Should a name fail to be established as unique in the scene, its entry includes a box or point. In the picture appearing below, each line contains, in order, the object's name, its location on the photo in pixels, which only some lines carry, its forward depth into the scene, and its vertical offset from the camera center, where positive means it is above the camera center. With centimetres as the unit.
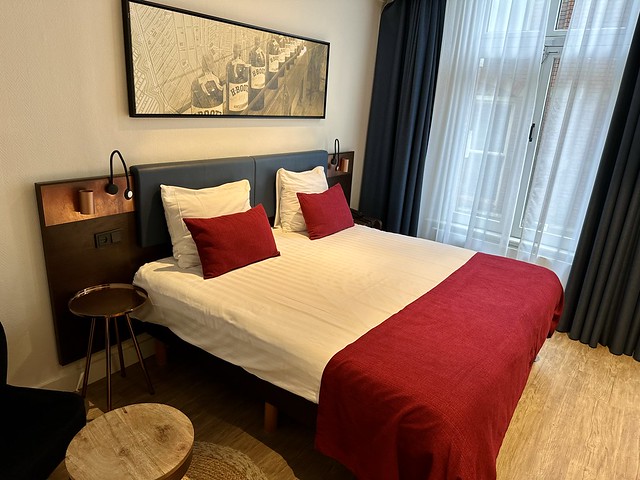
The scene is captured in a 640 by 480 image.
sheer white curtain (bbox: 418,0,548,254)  315 +11
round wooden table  123 -104
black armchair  132 -111
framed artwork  213 +28
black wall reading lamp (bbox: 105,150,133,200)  205 -39
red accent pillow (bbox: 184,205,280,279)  221 -68
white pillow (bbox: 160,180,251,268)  228 -54
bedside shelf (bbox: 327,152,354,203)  366 -45
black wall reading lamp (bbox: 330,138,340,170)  367 -29
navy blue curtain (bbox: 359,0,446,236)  352 +14
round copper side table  190 -92
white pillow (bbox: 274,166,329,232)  303 -56
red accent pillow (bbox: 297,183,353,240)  300 -66
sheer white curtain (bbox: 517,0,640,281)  275 +7
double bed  139 -86
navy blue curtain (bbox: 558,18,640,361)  266 -70
